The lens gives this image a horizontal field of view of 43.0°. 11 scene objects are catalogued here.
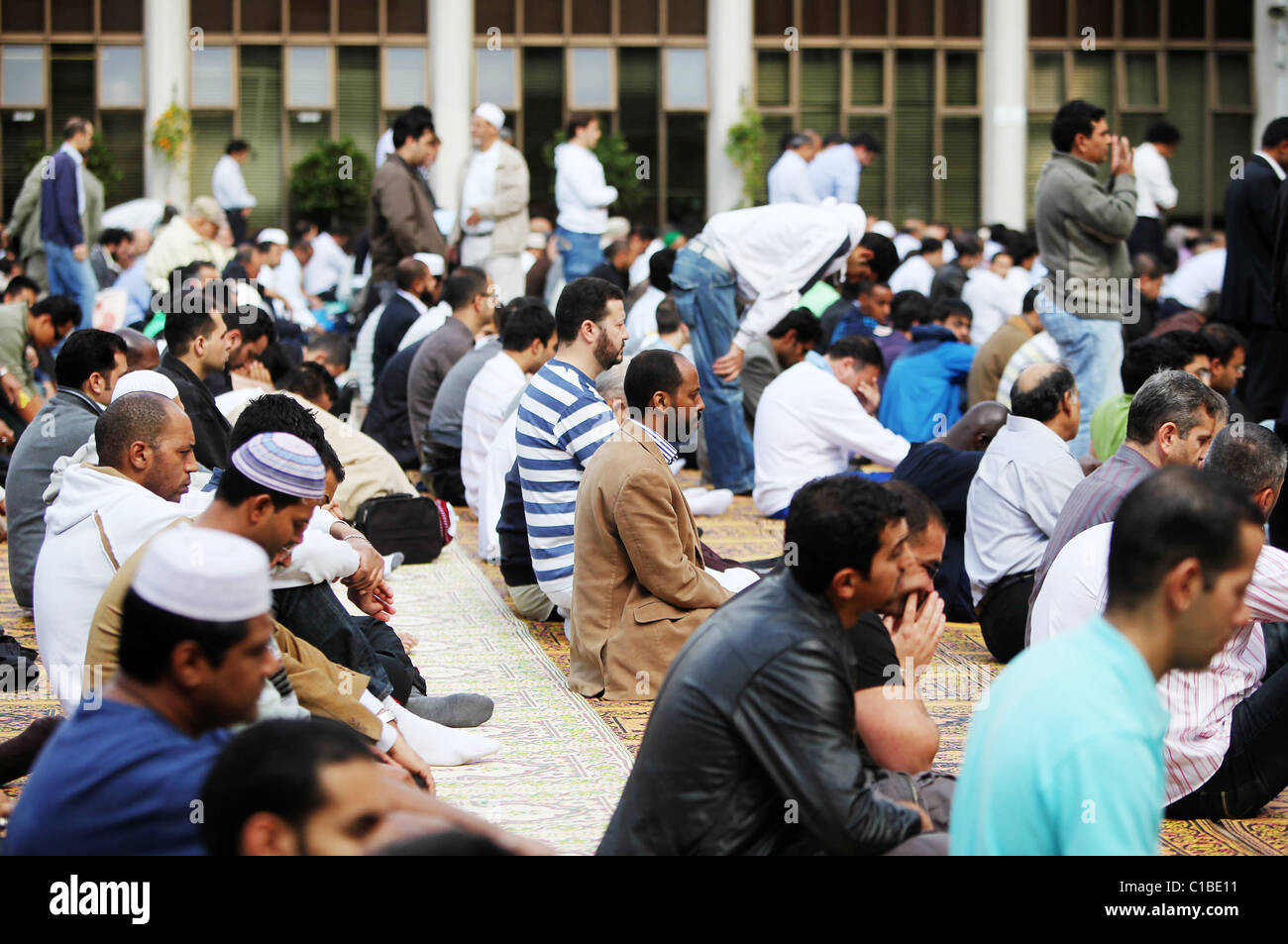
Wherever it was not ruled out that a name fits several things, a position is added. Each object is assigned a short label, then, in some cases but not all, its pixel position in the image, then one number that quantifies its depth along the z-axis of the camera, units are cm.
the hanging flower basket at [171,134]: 1855
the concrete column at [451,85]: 1883
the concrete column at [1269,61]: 1989
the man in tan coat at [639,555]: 530
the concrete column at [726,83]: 1934
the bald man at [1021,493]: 582
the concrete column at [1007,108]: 1972
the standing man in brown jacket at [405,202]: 1116
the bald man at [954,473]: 640
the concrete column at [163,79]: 1877
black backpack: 764
